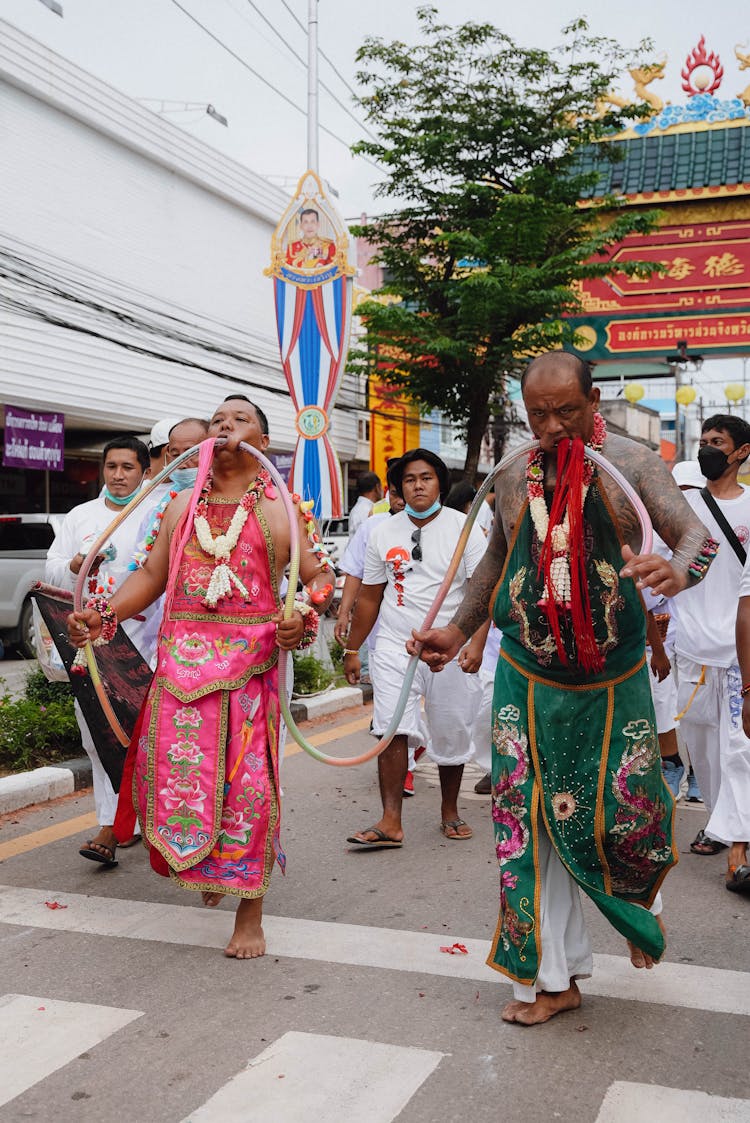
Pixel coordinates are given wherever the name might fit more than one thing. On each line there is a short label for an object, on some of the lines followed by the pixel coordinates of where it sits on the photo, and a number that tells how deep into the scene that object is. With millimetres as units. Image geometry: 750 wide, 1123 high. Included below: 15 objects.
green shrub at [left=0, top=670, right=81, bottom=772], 6898
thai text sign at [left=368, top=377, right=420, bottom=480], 28641
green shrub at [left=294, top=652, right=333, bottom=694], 9953
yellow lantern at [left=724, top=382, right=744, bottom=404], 23891
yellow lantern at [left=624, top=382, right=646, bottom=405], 23645
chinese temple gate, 23297
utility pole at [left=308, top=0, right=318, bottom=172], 15516
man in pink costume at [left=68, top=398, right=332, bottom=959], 4180
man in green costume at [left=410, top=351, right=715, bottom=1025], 3514
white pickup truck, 13828
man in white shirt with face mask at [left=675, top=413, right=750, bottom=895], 5312
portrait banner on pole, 12273
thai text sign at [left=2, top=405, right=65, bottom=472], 16562
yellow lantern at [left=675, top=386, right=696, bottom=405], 25141
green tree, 20062
